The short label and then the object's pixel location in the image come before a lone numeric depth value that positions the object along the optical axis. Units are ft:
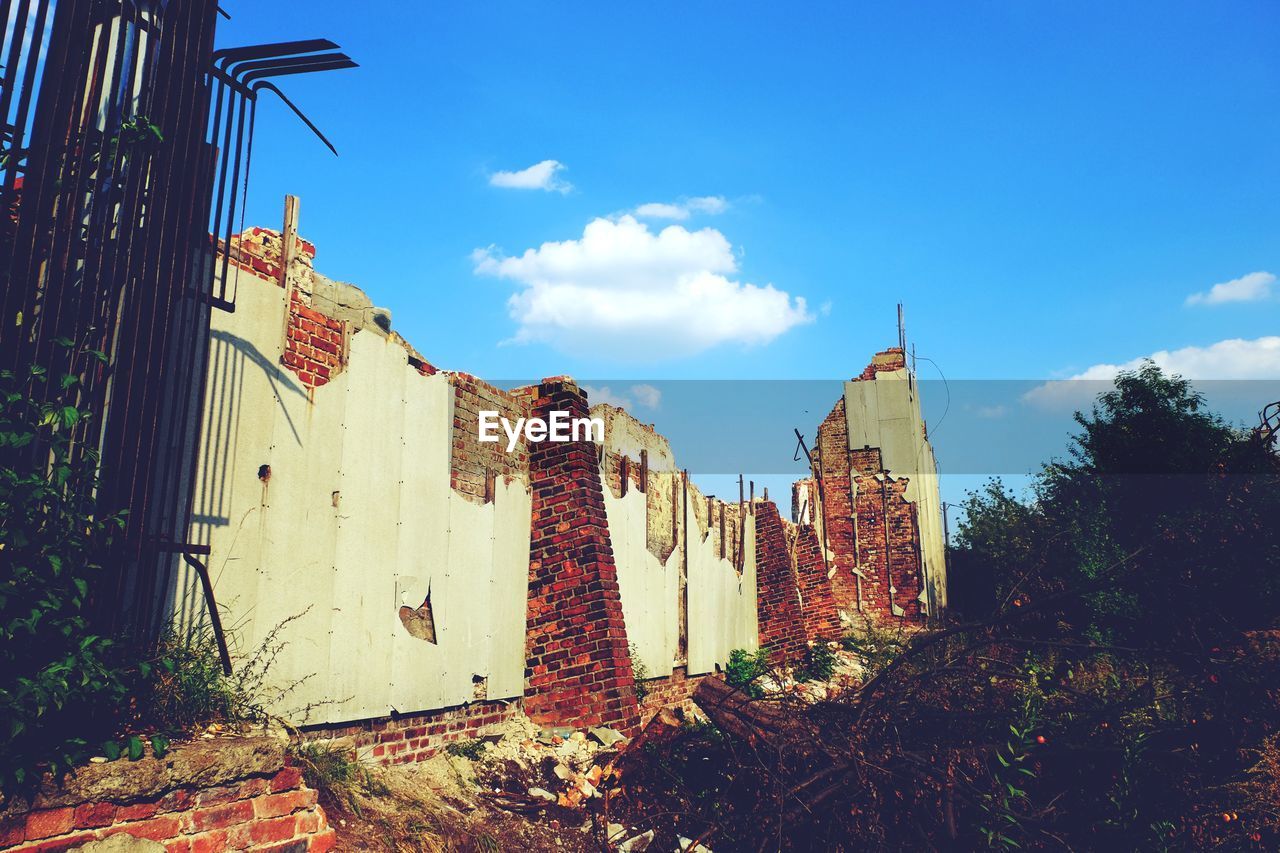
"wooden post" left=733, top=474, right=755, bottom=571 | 46.06
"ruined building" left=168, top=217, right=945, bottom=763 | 16.89
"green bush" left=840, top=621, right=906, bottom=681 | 50.88
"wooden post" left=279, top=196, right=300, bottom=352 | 18.23
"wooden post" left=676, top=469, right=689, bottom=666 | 36.01
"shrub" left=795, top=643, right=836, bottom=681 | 46.65
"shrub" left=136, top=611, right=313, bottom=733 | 13.05
